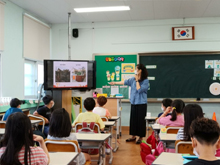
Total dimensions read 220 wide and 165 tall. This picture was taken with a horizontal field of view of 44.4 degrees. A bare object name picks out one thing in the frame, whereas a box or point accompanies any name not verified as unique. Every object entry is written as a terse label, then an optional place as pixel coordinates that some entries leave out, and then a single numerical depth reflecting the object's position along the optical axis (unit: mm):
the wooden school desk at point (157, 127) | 3650
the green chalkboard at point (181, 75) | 7078
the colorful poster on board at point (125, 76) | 7516
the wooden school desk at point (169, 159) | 1866
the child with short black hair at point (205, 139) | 1334
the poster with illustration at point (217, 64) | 7008
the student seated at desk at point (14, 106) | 4371
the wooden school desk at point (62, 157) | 1916
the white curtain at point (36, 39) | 6566
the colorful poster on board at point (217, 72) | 7016
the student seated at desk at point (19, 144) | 1697
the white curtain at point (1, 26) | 5555
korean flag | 7219
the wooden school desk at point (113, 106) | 6383
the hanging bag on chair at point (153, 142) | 3622
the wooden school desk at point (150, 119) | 4933
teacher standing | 5395
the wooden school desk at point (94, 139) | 2811
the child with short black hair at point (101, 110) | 4688
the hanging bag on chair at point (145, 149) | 2971
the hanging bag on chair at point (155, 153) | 2459
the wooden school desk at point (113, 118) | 4770
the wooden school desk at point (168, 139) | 2809
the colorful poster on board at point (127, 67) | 7473
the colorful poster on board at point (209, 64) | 7038
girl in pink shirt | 3539
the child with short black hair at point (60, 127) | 2533
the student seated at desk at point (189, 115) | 2414
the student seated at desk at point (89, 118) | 3757
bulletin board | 7500
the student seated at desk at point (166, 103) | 4677
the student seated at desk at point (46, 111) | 4551
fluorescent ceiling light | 6352
